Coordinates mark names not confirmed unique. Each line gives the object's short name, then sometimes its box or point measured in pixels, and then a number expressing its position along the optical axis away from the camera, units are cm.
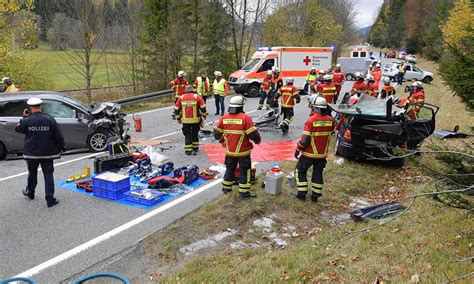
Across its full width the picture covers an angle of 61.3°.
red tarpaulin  1021
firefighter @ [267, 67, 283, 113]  1563
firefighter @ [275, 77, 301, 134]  1245
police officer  673
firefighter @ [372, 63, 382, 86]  1753
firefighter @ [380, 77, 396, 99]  1397
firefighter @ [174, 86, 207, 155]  1025
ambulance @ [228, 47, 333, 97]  2227
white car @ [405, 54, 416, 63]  4056
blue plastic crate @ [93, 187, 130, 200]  718
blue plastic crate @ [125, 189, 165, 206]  700
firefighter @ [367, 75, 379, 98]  1396
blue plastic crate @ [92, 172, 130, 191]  714
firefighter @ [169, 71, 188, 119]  1483
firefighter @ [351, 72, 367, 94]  1412
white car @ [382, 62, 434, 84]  3544
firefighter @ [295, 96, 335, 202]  695
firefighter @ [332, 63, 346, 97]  1795
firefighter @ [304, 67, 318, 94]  1942
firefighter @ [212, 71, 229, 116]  1570
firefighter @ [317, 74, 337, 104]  1371
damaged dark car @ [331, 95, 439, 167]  873
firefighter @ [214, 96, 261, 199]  698
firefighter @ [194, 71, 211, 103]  1570
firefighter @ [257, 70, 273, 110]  1673
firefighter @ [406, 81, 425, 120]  1036
